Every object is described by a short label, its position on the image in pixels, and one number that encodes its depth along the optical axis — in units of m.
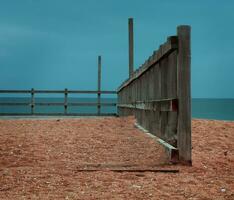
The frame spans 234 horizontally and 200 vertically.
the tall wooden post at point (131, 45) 18.77
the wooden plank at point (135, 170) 5.27
